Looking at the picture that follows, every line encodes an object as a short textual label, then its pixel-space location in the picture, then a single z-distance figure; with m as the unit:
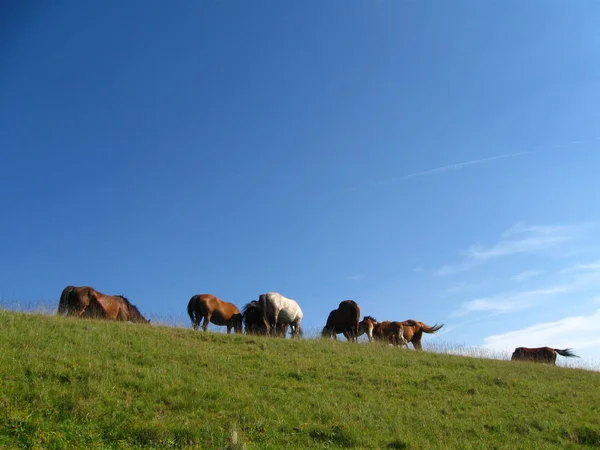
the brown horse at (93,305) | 20.19
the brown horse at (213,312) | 22.36
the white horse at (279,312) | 23.33
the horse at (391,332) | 25.34
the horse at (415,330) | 25.83
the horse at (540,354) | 25.80
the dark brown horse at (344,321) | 24.73
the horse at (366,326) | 25.16
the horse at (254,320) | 23.12
